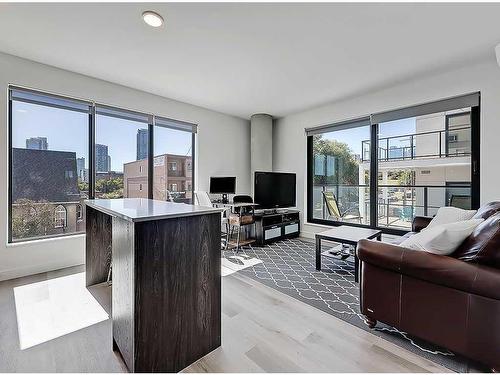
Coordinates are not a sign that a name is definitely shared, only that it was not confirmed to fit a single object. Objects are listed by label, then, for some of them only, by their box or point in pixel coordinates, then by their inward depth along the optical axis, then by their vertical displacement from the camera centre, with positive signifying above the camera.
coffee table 2.80 -0.62
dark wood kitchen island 1.30 -0.59
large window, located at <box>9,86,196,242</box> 2.96 +0.36
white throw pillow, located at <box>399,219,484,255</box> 1.60 -0.35
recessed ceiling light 2.07 +1.46
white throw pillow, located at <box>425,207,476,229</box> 2.71 -0.34
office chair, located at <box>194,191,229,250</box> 4.12 -0.28
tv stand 4.23 -0.75
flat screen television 4.39 -0.08
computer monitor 4.34 +0.00
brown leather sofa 1.37 -0.68
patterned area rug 1.65 -1.09
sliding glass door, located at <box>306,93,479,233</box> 3.30 +0.34
